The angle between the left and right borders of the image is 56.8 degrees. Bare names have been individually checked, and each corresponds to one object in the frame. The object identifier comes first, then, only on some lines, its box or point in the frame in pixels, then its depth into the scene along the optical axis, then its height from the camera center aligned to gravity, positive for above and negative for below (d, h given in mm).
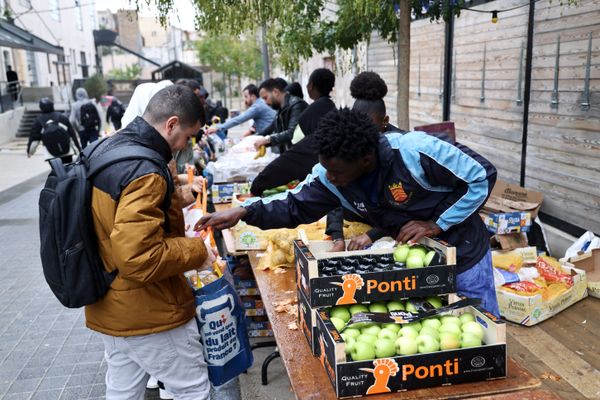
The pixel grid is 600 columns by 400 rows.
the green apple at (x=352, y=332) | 2176 -990
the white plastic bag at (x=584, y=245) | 4828 -1535
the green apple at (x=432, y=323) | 2232 -993
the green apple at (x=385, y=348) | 2070 -1001
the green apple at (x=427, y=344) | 2085 -1001
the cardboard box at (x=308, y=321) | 2344 -1060
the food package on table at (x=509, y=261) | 4789 -1629
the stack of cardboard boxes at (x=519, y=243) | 4320 -1600
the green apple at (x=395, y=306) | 2402 -986
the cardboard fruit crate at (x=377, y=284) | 2293 -859
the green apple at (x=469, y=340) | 2119 -1008
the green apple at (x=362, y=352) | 2057 -1007
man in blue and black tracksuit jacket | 2463 -513
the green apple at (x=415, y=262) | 2436 -810
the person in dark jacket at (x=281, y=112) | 6211 -423
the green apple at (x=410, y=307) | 2389 -995
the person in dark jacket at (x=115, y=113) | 17584 -916
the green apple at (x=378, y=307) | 2396 -984
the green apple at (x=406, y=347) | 2084 -1004
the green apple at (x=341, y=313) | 2336 -980
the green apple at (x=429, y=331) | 2156 -989
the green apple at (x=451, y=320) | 2225 -980
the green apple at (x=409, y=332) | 2164 -991
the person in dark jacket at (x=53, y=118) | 11341 -667
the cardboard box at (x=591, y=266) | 4688 -1694
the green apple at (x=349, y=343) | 2090 -994
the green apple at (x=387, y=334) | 2137 -986
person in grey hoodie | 14961 -849
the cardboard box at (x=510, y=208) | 5181 -1322
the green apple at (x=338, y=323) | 2235 -982
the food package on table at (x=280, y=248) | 3734 -1143
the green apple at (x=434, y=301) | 2457 -994
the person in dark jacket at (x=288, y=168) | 4441 -712
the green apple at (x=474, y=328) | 2152 -983
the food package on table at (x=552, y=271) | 4608 -1694
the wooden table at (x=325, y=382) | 2047 -1166
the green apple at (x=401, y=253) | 2566 -816
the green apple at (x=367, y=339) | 2113 -988
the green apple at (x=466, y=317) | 2250 -983
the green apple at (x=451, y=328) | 2159 -984
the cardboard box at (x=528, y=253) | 5016 -1632
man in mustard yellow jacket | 2320 -765
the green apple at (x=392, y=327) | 2212 -993
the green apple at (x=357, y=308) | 2373 -978
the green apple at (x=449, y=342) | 2102 -999
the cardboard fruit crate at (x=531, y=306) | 4277 -1817
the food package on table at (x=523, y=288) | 4381 -1713
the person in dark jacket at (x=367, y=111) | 3115 -283
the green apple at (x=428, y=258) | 2432 -797
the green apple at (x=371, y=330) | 2191 -994
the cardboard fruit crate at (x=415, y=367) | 2016 -1066
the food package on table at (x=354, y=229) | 3769 -1030
